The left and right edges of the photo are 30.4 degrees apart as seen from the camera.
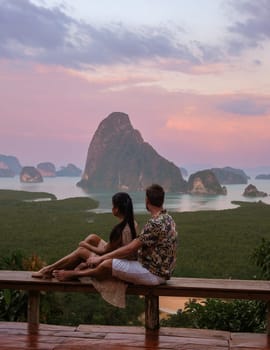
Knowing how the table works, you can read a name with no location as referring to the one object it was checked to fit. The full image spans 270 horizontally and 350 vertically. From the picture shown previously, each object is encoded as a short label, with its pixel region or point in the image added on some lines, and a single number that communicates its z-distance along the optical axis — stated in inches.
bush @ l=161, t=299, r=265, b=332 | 151.1
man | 111.3
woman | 115.0
